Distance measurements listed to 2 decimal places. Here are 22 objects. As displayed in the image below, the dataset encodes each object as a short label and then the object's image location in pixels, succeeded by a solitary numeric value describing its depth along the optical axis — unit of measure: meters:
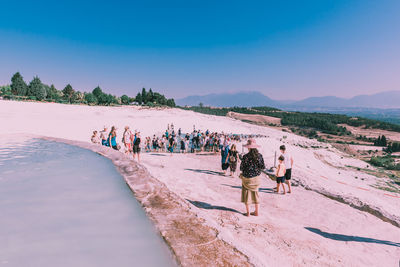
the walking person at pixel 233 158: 9.47
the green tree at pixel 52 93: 63.06
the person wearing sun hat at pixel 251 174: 5.10
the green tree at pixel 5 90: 55.04
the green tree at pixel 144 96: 81.34
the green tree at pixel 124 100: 82.56
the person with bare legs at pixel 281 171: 7.59
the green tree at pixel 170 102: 86.92
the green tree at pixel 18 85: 54.61
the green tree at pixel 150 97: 80.88
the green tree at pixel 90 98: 65.72
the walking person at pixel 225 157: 9.91
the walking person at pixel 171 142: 14.01
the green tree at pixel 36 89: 55.69
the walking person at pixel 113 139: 11.11
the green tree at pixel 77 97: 67.69
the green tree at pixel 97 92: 70.81
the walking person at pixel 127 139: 11.44
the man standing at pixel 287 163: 7.79
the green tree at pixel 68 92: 67.81
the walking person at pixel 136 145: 10.80
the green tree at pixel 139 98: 81.90
